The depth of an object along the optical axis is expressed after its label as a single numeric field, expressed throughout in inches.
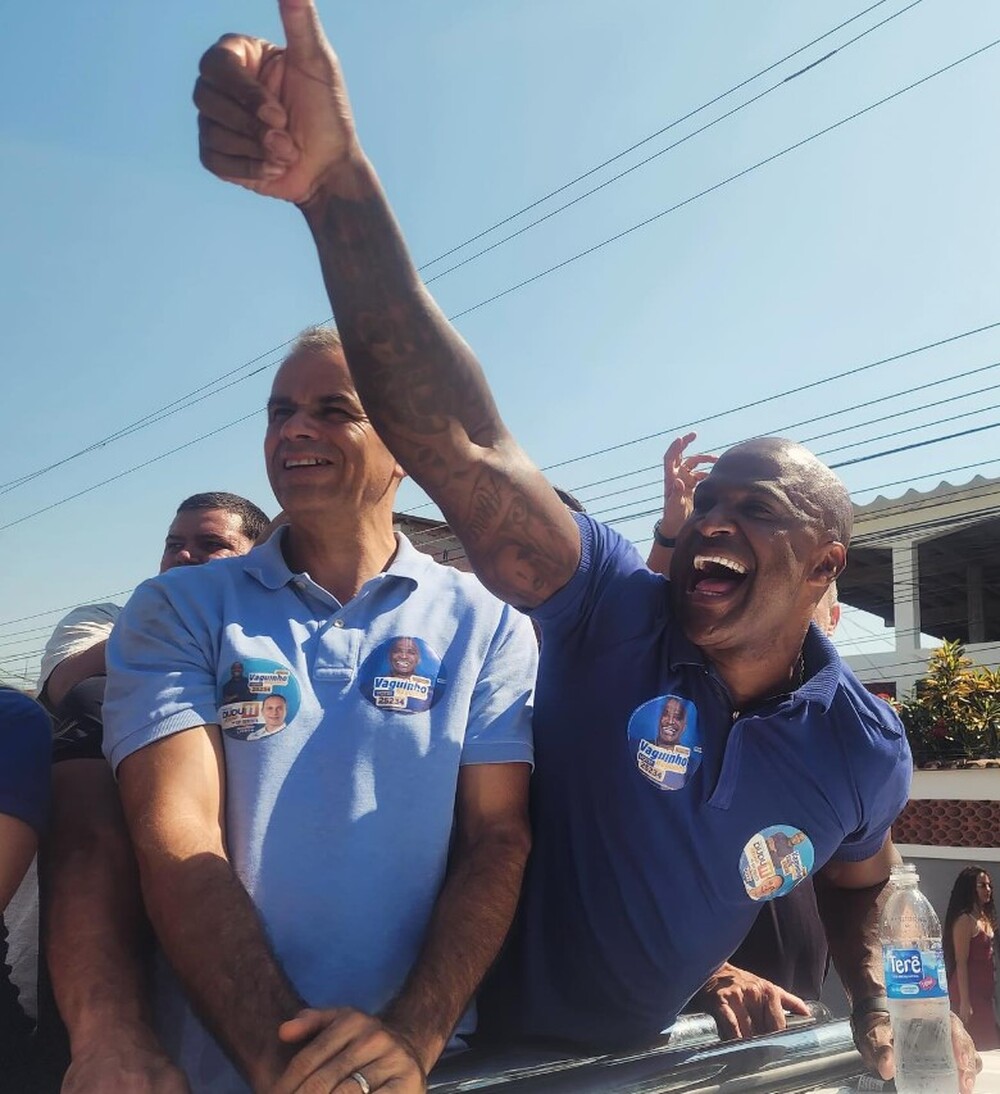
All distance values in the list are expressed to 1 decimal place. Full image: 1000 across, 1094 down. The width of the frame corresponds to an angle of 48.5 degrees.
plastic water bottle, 76.7
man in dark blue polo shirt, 71.0
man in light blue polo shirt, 65.8
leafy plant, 426.0
